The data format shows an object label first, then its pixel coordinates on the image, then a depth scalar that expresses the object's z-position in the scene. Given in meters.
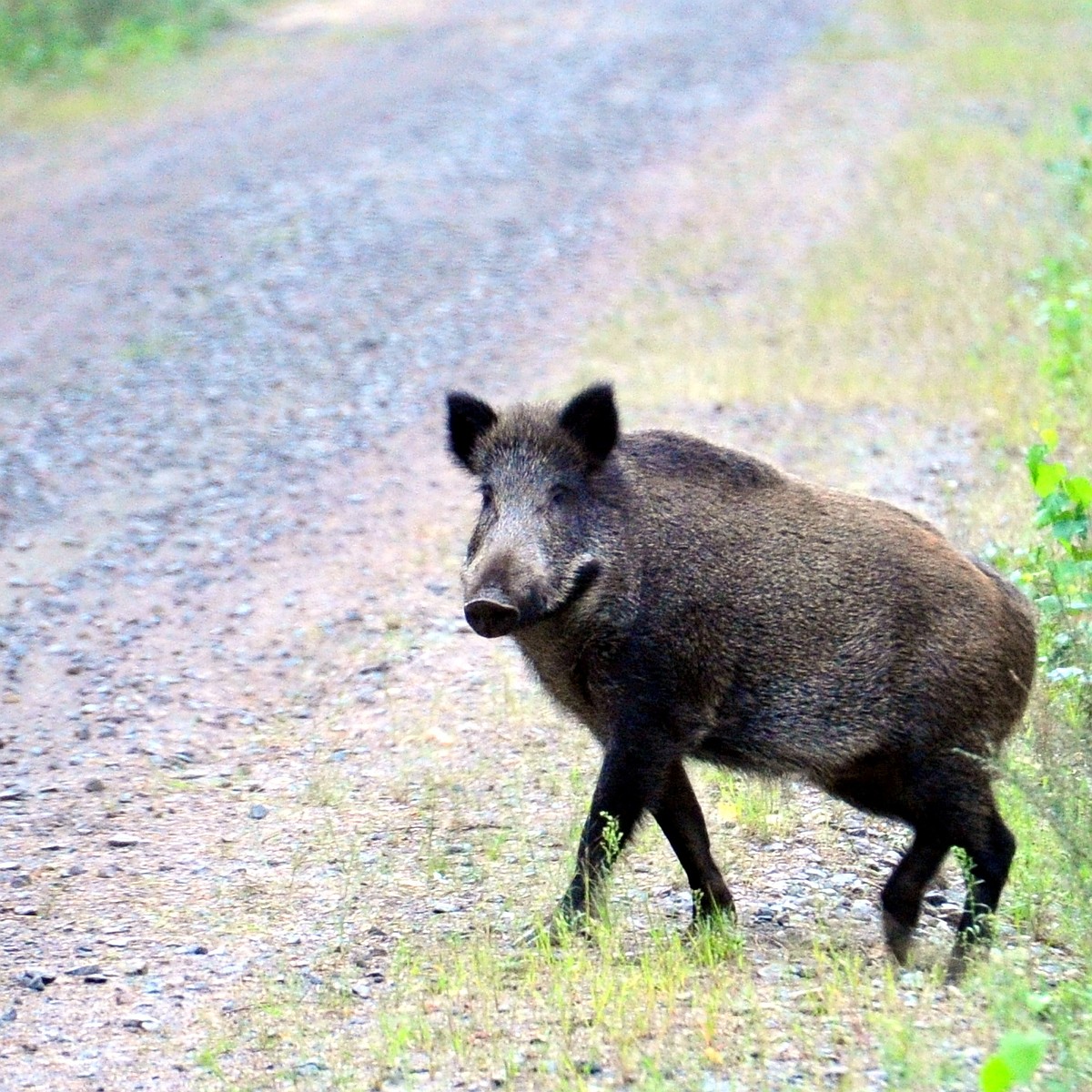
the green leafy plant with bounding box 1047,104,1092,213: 21.22
